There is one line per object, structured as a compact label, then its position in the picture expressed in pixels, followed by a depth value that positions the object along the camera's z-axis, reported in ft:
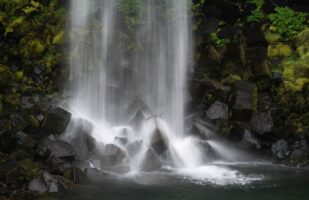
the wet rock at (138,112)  83.87
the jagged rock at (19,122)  70.61
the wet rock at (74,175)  61.05
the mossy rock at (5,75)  82.17
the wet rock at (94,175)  63.78
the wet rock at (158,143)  75.20
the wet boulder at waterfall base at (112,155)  71.51
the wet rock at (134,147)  74.23
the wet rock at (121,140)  76.79
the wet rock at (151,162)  71.45
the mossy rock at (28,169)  57.77
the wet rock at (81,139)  72.66
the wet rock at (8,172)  56.85
